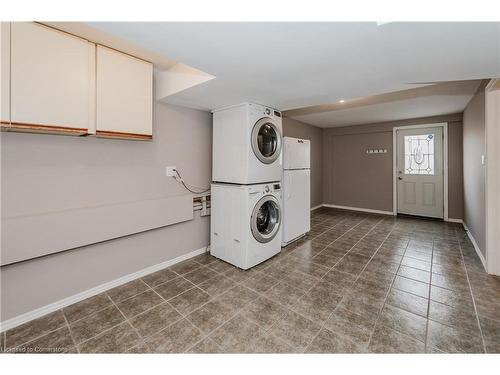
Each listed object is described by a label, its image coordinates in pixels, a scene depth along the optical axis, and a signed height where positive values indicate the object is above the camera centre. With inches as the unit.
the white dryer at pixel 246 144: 100.1 +23.0
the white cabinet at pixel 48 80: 56.9 +31.4
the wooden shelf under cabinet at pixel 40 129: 56.7 +17.5
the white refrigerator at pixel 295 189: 126.3 +0.8
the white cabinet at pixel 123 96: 72.5 +33.8
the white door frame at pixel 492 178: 92.5 +5.4
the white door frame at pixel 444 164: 179.3 +23.9
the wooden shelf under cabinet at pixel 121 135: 73.5 +19.9
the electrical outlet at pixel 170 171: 103.1 +9.3
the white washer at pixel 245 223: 99.9 -16.4
